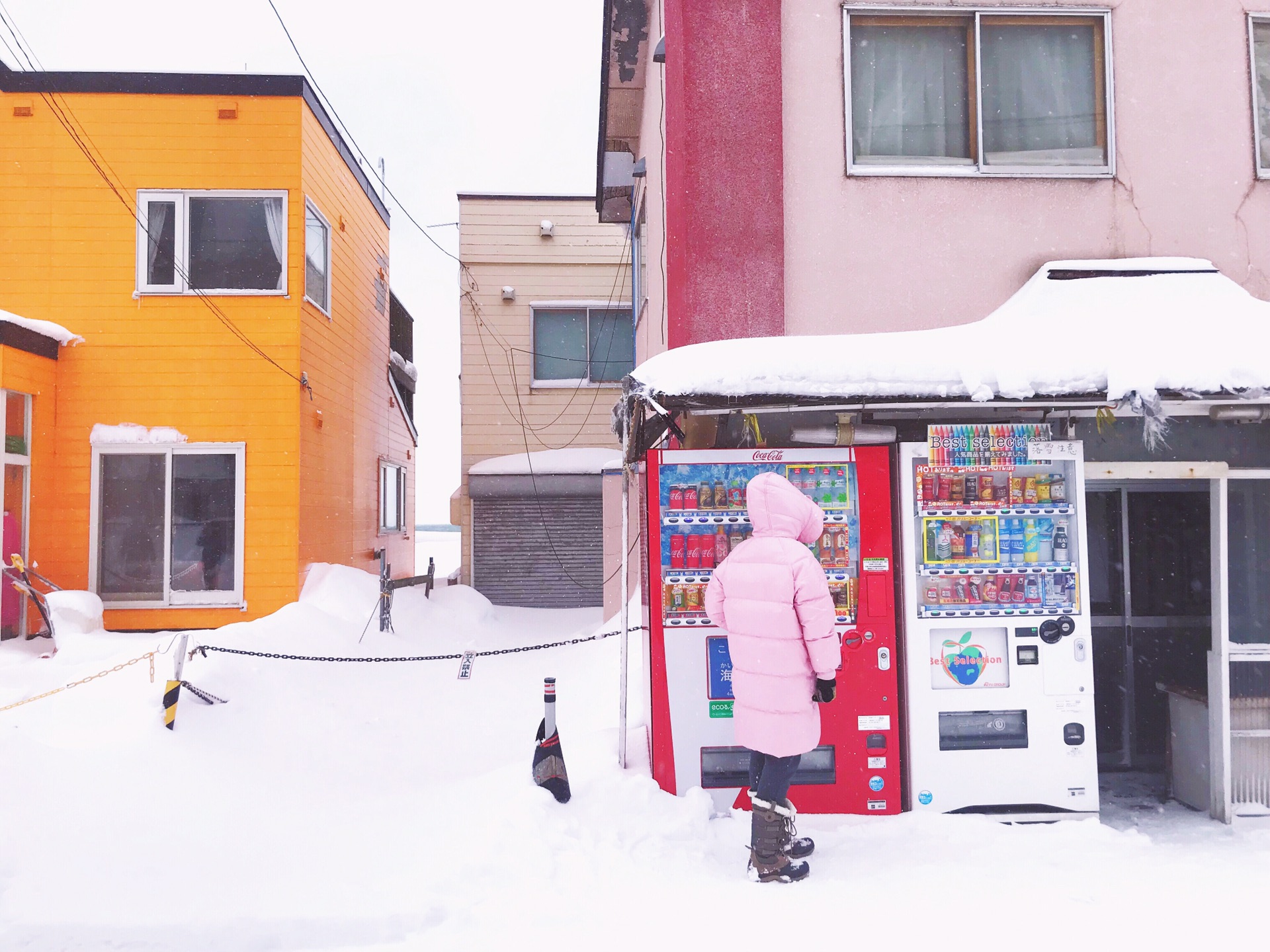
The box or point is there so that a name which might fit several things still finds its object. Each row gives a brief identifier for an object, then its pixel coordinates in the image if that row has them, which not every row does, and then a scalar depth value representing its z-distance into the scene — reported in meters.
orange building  10.13
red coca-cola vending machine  5.07
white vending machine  5.03
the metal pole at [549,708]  5.08
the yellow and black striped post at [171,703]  5.98
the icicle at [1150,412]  4.70
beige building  15.35
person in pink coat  4.30
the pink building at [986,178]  6.38
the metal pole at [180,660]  6.24
